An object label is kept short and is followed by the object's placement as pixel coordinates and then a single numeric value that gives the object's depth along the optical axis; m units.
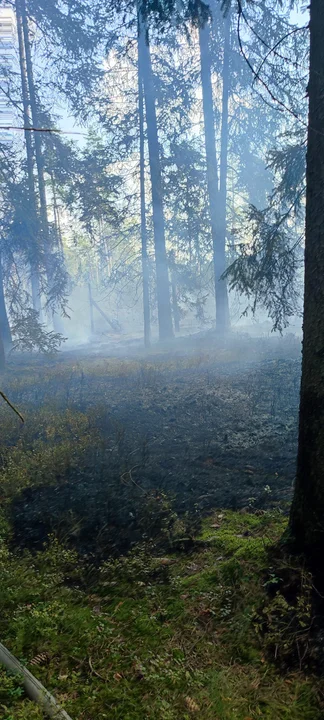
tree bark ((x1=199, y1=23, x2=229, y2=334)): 19.84
